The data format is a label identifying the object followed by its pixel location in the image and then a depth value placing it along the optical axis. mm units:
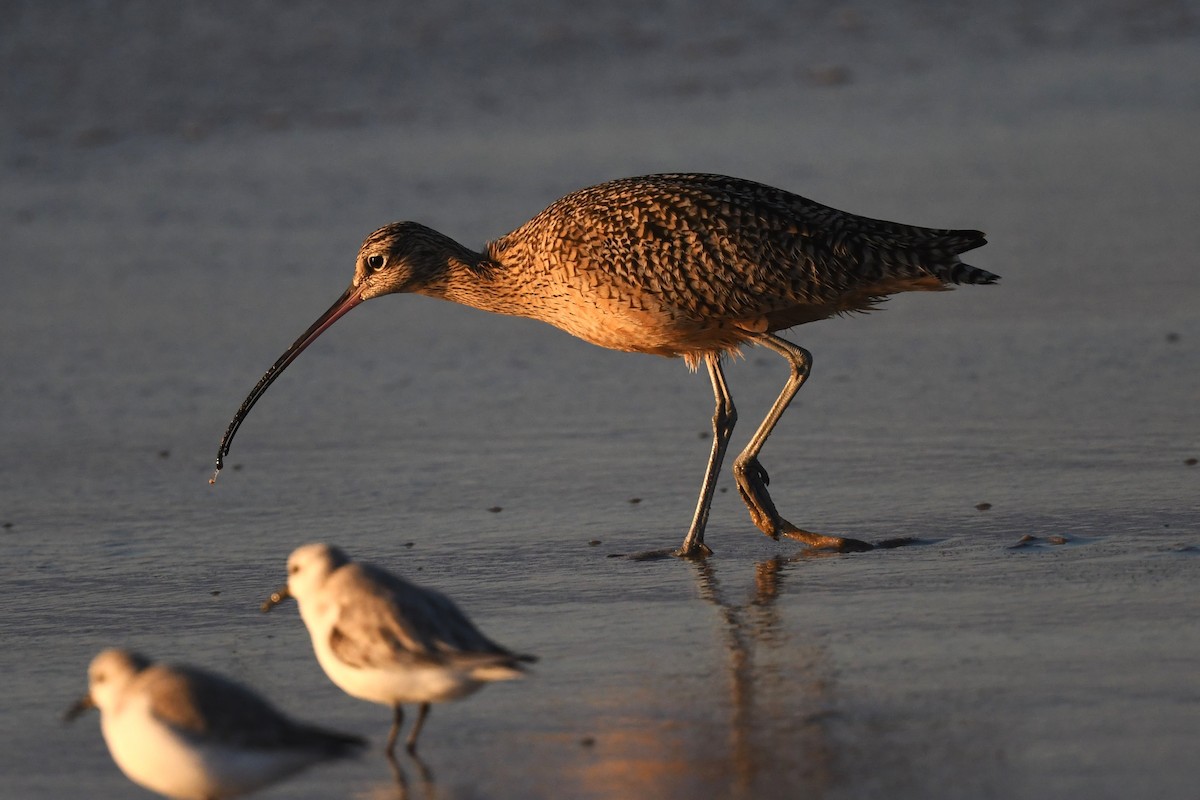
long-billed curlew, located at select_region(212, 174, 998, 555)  14547
